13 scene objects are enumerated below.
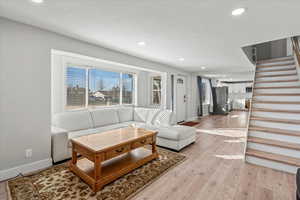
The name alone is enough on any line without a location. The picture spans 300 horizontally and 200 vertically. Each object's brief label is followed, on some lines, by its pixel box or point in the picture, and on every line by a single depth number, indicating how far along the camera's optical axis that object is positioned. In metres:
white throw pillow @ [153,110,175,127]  3.86
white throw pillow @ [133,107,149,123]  4.43
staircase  2.53
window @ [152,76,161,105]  6.07
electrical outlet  2.29
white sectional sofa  2.67
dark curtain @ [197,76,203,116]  7.96
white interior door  6.23
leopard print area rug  1.77
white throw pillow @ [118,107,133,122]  4.39
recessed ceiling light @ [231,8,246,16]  1.82
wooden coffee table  1.94
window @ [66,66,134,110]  3.81
